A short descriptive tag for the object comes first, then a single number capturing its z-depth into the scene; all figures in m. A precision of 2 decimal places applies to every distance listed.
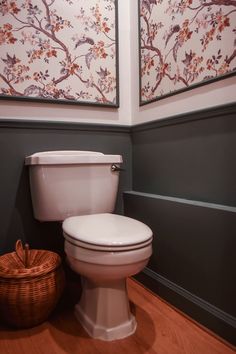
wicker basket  1.08
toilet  0.94
